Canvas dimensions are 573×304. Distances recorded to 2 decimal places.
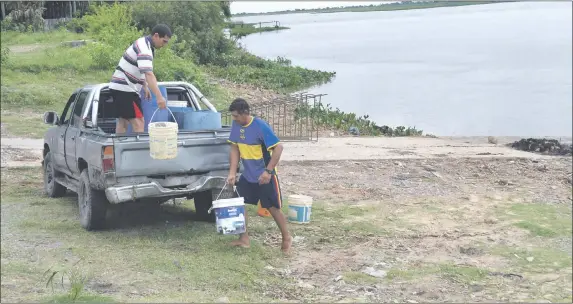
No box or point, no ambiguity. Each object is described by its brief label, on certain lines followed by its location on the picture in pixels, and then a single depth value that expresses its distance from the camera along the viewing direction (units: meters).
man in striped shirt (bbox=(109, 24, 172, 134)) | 7.51
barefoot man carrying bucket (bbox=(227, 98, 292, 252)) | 6.71
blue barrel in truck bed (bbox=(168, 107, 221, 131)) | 7.92
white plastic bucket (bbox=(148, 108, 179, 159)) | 6.78
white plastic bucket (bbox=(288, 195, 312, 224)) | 8.25
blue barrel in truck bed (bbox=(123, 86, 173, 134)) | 7.87
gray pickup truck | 6.91
